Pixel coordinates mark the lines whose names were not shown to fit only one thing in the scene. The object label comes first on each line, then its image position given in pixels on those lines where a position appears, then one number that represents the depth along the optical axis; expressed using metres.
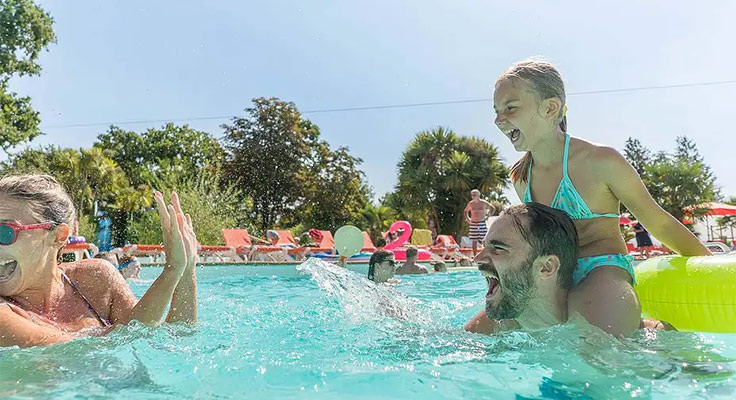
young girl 2.53
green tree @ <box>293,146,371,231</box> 31.94
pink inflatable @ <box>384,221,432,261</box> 15.36
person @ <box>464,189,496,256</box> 15.05
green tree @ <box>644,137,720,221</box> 33.09
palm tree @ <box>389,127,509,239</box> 32.06
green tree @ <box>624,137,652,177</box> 57.84
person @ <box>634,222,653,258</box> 15.58
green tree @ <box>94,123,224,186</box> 40.56
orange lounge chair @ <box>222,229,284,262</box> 16.06
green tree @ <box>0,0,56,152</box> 22.66
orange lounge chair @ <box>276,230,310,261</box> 16.38
